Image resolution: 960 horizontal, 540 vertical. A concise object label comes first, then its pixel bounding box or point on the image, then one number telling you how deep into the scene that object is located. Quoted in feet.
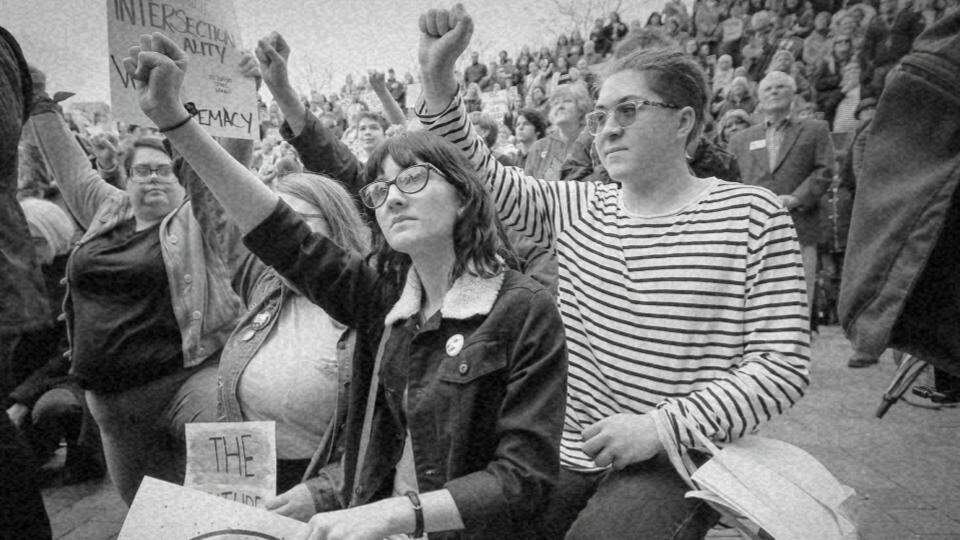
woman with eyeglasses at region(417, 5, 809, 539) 4.85
